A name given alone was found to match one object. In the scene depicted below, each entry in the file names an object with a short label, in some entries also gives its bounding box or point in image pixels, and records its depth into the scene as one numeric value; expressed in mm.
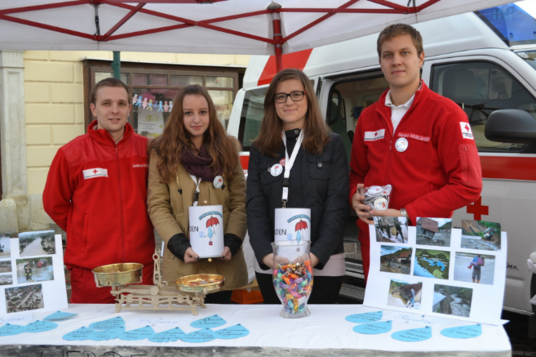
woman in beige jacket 2875
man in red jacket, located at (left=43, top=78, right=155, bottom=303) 2926
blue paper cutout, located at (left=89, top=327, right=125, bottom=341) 2023
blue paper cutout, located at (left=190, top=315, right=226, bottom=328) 2143
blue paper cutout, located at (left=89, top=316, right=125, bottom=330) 2152
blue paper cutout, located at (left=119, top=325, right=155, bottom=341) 2016
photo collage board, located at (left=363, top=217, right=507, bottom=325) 2064
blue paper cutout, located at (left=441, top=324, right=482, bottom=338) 1926
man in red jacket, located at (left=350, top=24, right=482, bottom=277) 2352
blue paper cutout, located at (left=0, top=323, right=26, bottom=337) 2117
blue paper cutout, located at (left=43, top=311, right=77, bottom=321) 2298
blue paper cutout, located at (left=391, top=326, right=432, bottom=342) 1912
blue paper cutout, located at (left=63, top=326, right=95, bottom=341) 2031
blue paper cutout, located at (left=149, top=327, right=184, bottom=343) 1991
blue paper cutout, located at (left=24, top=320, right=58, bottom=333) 2149
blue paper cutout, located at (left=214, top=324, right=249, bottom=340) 2004
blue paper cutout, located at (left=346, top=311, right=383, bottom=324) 2141
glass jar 2117
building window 10102
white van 3467
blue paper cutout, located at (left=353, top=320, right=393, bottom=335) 2002
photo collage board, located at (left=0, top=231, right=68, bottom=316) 2373
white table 1846
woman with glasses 2686
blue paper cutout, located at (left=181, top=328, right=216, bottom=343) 1982
